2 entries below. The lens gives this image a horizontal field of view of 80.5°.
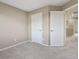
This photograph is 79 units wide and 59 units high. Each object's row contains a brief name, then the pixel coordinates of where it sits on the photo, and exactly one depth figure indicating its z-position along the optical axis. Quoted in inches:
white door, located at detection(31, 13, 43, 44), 121.8
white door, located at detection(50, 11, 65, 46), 107.3
